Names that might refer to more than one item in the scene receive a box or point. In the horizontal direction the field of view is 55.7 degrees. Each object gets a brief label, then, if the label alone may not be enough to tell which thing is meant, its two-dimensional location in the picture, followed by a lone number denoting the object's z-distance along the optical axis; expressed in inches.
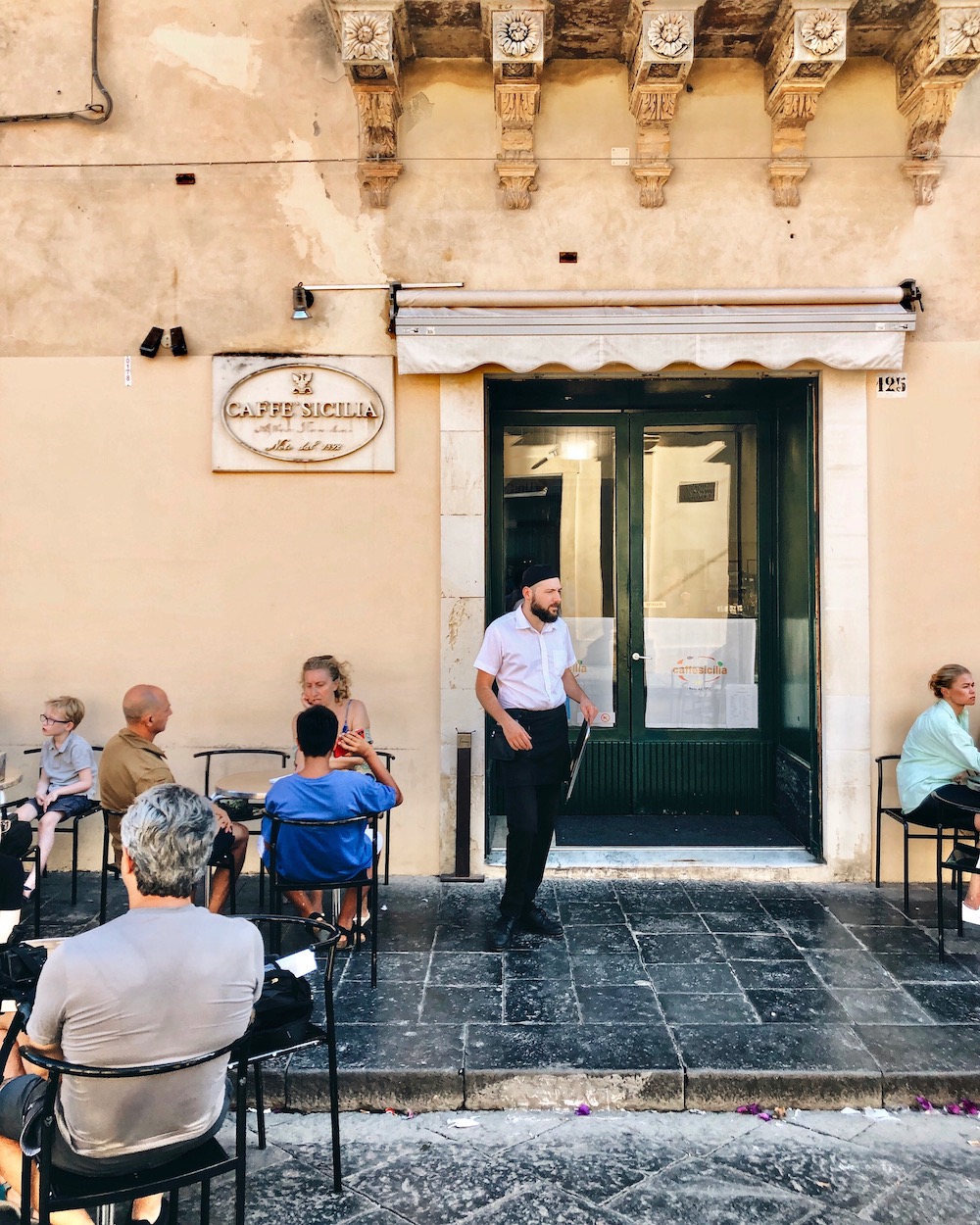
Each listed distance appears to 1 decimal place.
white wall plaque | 235.6
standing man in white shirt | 193.8
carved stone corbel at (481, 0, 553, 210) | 215.2
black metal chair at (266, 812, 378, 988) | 164.2
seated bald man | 180.5
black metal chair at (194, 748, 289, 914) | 204.2
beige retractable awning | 224.4
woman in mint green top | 199.6
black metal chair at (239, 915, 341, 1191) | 112.5
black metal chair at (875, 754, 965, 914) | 210.7
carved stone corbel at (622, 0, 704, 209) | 213.3
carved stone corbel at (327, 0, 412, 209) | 214.1
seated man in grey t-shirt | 86.4
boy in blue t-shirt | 168.2
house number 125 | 234.4
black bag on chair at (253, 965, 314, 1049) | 112.4
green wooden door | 275.0
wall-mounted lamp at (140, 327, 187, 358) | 234.1
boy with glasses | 210.7
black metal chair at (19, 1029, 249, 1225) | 85.7
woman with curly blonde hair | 207.5
